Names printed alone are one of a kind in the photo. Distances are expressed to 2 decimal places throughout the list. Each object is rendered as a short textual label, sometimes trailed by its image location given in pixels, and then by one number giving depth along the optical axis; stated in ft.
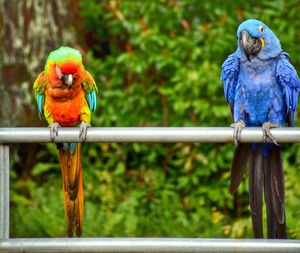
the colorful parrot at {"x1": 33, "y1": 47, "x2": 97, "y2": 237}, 19.80
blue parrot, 22.11
